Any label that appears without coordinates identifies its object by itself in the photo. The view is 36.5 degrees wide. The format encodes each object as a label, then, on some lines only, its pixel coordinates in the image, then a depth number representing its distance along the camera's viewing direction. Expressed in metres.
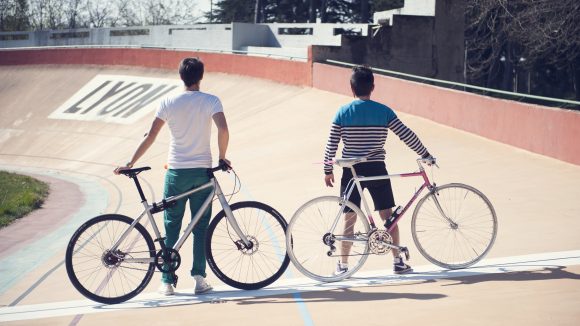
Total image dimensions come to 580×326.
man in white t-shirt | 6.51
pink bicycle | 6.63
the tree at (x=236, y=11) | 60.59
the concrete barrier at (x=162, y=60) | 27.98
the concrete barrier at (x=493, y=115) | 12.69
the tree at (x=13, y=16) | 76.12
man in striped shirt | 6.76
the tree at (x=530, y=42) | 20.33
